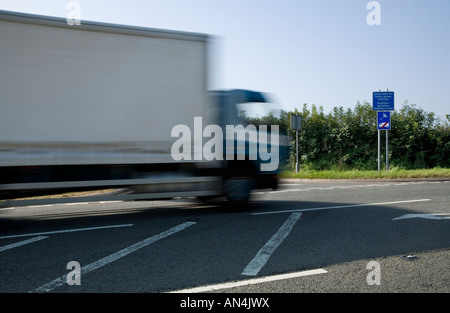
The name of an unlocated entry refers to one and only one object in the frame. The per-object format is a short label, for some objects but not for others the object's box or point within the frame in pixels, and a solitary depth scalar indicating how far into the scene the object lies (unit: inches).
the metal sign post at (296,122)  810.8
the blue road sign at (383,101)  791.7
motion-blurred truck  260.2
